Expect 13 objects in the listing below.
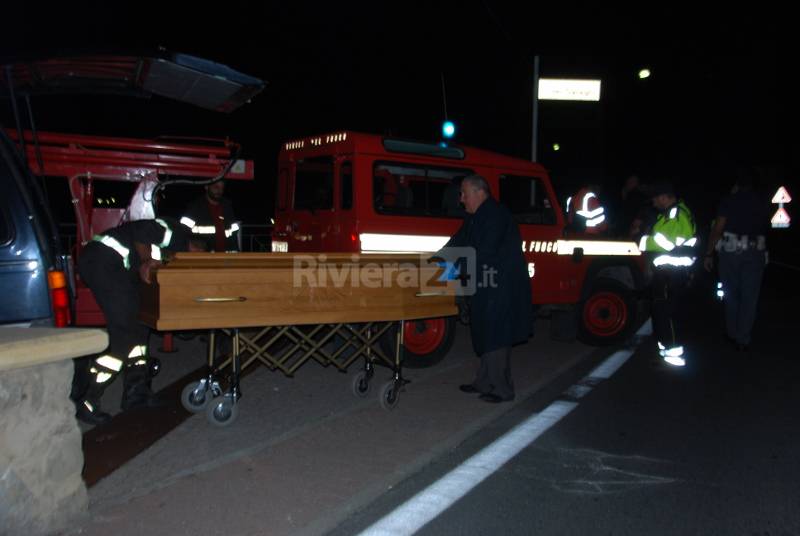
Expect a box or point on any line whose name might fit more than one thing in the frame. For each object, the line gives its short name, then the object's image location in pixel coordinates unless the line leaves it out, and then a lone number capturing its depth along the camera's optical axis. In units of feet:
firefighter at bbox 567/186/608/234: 27.45
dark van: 13.39
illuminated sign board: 62.39
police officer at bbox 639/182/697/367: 25.35
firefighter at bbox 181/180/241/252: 26.76
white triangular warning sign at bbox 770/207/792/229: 87.85
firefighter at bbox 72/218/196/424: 17.72
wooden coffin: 15.62
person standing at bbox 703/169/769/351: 27.55
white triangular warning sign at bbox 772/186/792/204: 87.92
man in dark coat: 19.77
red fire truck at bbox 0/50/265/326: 13.79
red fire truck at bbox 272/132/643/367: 22.99
